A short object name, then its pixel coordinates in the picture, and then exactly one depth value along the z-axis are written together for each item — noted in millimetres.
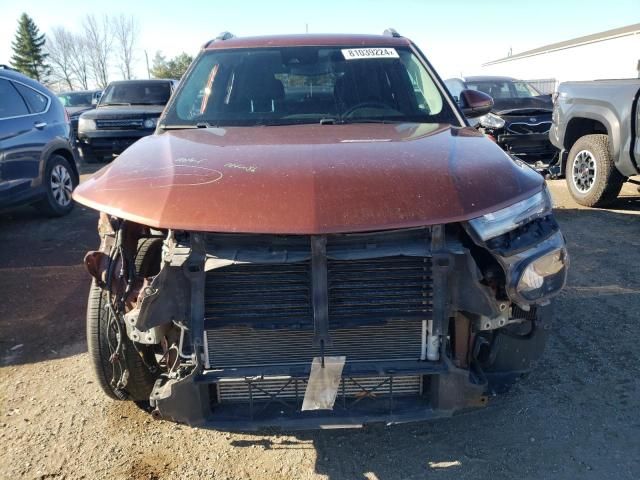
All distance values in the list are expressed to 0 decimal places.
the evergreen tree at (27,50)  53056
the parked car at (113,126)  10281
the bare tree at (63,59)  58750
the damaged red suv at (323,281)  1979
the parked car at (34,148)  5770
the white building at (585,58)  29797
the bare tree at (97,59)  60125
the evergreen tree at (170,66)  46575
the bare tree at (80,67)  60125
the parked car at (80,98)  17578
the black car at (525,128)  8898
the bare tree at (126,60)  59906
